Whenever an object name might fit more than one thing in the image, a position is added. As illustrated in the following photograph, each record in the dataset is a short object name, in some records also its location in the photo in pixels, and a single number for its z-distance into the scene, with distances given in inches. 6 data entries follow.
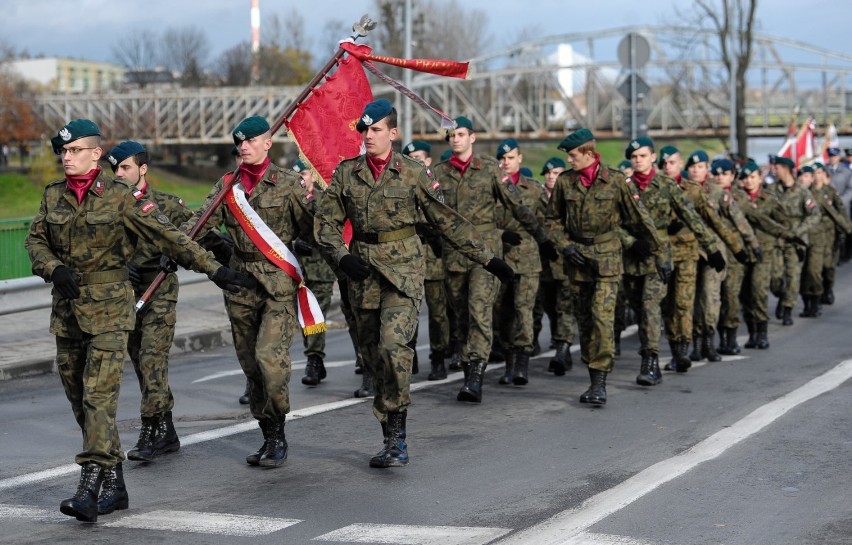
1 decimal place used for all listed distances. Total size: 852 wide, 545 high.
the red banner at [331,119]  736.9
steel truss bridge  4948.0
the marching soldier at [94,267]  540.3
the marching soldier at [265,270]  639.4
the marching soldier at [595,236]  825.9
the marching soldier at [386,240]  638.8
